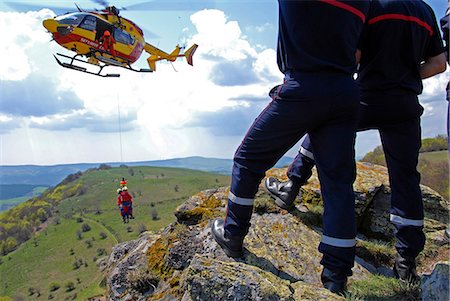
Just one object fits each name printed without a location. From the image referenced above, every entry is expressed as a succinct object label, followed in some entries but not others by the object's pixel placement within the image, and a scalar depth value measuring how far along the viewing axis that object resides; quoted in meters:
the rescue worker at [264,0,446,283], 3.35
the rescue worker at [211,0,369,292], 2.88
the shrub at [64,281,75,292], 87.43
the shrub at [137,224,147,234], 86.99
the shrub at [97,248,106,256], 98.74
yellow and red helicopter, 16.12
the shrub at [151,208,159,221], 99.44
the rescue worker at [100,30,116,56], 16.38
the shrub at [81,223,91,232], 113.19
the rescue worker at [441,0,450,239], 2.84
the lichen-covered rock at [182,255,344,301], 2.54
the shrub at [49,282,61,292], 90.09
